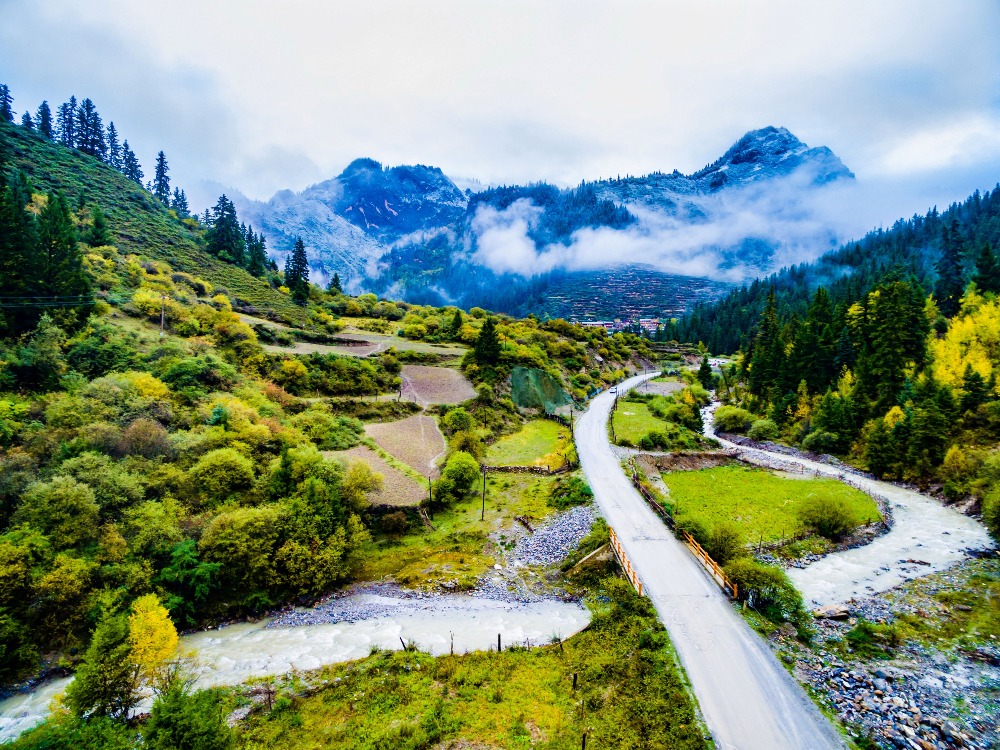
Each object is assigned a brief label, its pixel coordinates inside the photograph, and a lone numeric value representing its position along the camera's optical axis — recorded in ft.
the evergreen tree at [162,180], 366.26
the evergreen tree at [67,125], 299.17
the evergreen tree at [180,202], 398.31
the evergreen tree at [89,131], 302.45
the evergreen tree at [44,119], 283.38
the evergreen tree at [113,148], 337.89
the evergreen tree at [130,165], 345.25
